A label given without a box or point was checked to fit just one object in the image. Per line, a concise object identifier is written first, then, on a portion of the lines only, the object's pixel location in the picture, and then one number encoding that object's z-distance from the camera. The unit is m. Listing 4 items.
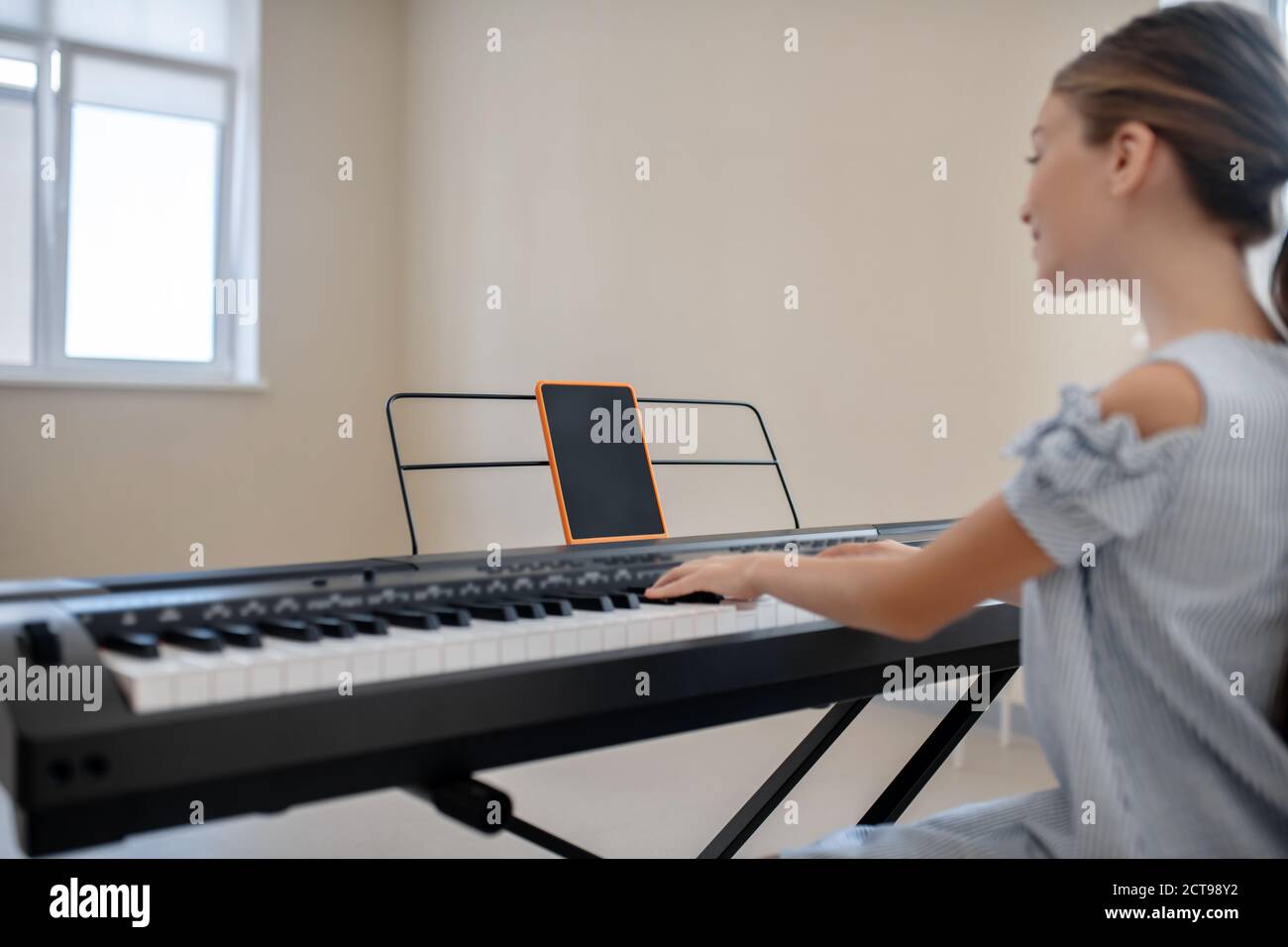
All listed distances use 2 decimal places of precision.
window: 4.62
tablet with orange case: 1.55
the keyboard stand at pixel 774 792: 0.89
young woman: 0.76
